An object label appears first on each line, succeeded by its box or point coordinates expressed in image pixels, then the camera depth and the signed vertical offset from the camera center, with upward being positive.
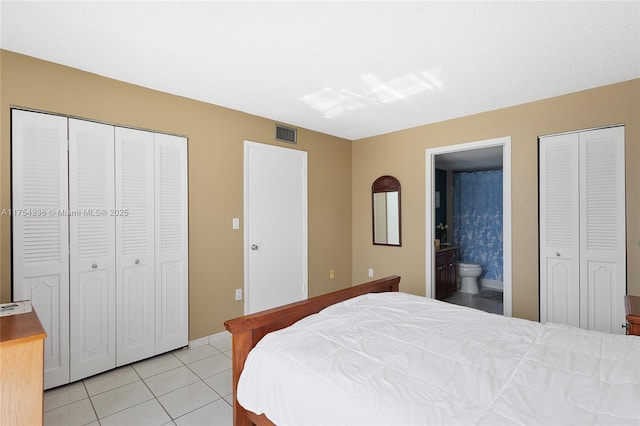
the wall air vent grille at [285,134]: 3.84 +0.96
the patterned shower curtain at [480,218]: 5.61 -0.11
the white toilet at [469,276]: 5.32 -1.07
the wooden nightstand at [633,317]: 1.80 -0.59
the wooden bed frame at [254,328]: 1.69 -0.66
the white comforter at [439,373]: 1.12 -0.67
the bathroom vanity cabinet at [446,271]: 4.72 -0.91
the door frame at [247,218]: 3.54 -0.07
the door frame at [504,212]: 3.38 +0.00
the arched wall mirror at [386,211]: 4.27 +0.02
